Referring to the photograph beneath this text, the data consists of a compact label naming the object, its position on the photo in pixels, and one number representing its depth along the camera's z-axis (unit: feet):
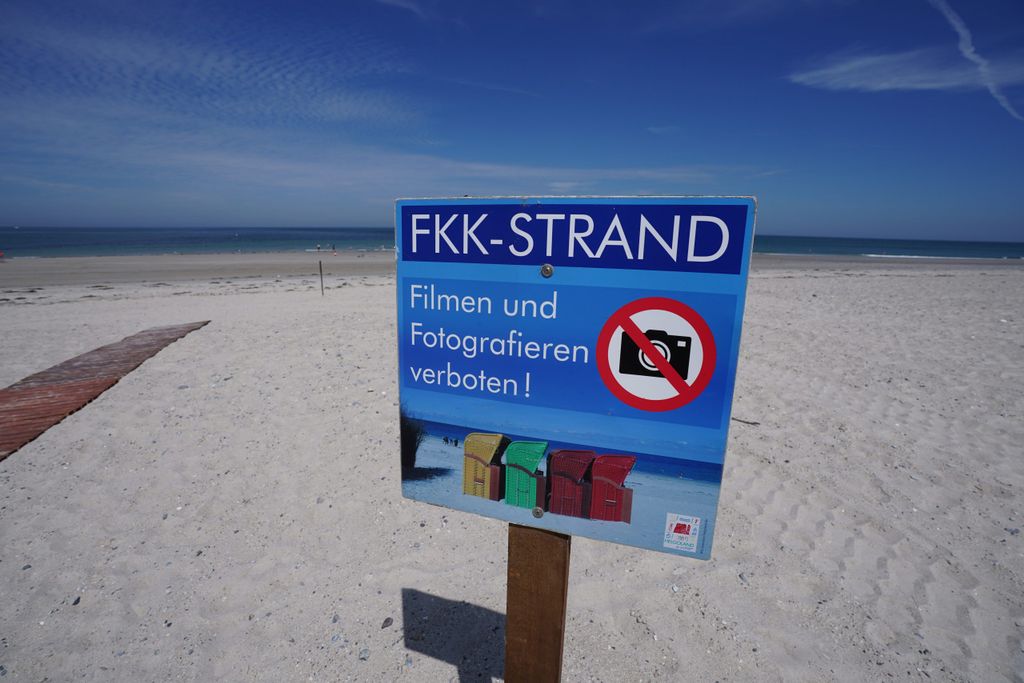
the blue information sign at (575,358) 1.67
